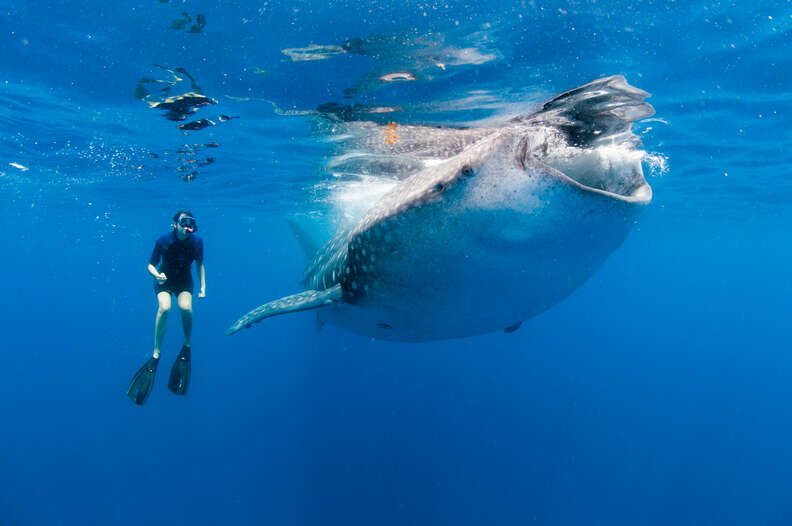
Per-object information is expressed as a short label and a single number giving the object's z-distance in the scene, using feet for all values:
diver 20.44
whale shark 7.38
